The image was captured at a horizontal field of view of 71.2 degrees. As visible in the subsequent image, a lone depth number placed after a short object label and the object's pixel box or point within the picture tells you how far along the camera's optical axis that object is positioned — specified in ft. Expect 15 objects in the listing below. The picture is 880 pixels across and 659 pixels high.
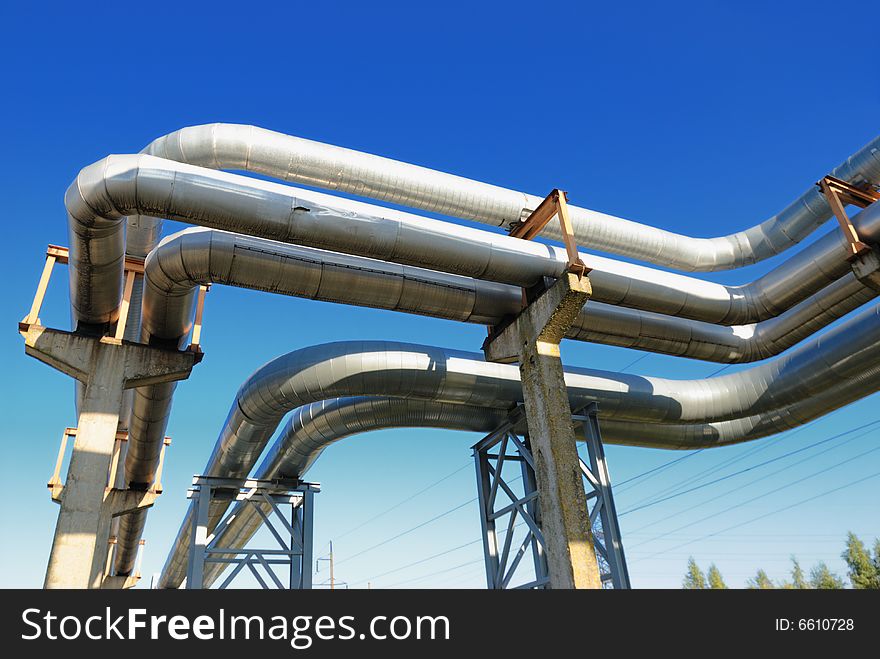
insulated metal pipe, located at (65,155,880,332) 28.86
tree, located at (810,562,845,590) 233.80
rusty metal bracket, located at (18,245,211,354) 33.81
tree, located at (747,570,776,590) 265.24
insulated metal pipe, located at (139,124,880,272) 35.29
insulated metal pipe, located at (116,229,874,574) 33.68
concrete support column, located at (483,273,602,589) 30.30
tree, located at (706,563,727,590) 278.26
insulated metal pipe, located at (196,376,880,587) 47.96
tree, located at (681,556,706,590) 285.64
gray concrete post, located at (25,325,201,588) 29.43
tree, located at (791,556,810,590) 253.22
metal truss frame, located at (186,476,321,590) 45.99
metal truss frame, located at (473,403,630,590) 42.70
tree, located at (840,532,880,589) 170.97
